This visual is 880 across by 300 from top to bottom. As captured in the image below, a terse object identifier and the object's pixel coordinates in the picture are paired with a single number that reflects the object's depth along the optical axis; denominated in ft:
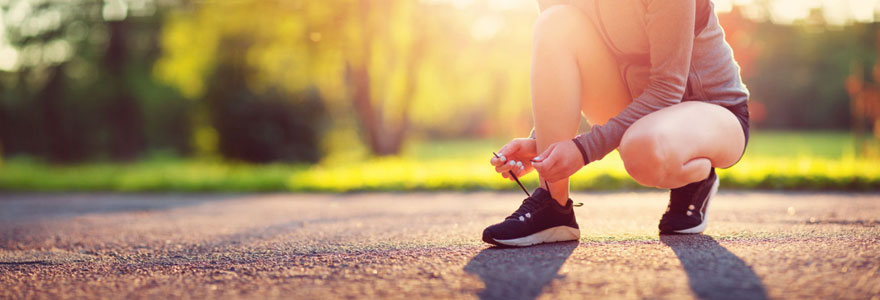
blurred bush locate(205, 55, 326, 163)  41.68
